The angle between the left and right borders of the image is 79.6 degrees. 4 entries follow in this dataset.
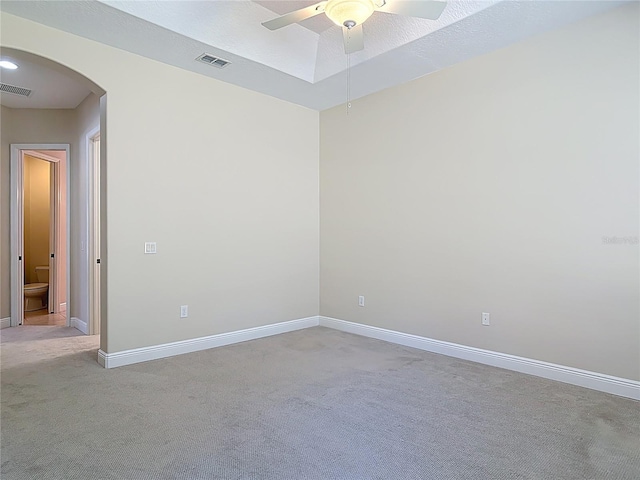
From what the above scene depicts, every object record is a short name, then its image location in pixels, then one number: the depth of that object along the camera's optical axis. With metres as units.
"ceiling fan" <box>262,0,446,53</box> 2.31
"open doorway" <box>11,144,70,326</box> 5.12
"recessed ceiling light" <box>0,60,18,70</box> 3.73
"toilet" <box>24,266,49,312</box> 6.02
